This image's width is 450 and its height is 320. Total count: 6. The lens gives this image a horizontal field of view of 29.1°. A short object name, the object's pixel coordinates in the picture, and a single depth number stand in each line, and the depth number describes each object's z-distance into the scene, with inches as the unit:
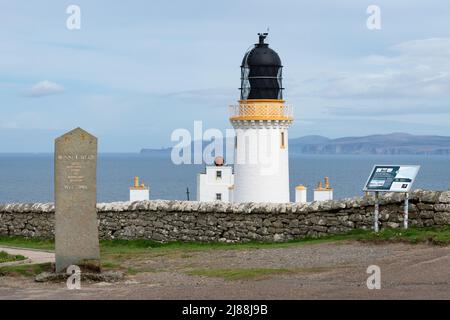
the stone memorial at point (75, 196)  561.9
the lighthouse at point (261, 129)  1448.1
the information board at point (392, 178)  681.6
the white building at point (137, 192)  2349.9
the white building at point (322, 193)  2311.8
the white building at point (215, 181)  2369.6
